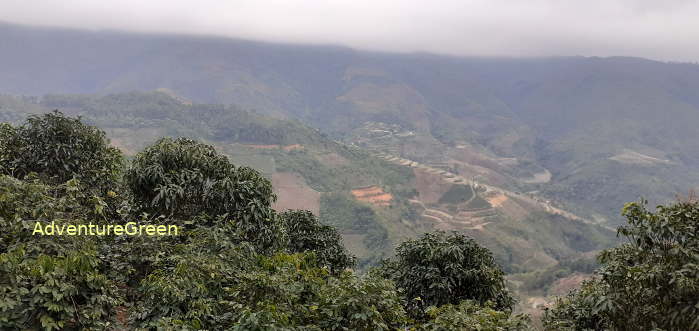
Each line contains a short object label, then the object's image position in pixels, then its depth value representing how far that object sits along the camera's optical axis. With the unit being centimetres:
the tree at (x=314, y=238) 1537
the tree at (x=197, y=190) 950
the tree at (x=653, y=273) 642
